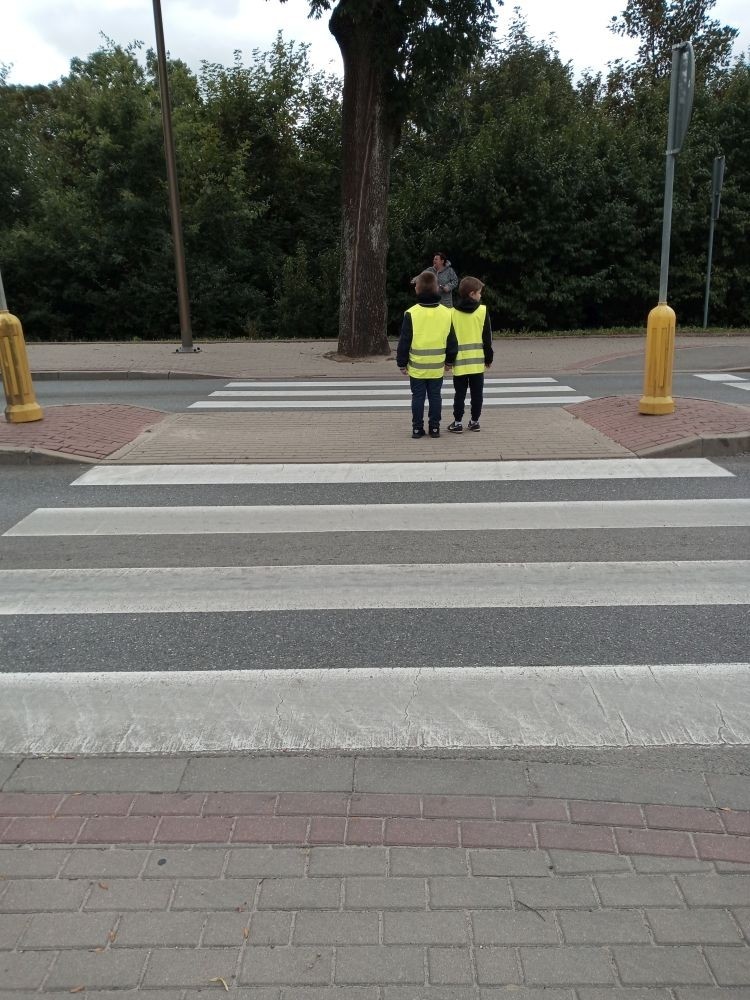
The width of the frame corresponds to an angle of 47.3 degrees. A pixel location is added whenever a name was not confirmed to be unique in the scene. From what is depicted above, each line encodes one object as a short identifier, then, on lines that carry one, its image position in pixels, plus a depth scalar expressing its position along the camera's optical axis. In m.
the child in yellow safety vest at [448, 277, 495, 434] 8.92
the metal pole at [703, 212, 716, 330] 18.53
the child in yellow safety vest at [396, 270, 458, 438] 8.80
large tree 14.12
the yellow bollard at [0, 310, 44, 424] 8.99
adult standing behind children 14.08
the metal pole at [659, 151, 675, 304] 8.58
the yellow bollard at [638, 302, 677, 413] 8.95
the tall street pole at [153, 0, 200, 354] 15.18
